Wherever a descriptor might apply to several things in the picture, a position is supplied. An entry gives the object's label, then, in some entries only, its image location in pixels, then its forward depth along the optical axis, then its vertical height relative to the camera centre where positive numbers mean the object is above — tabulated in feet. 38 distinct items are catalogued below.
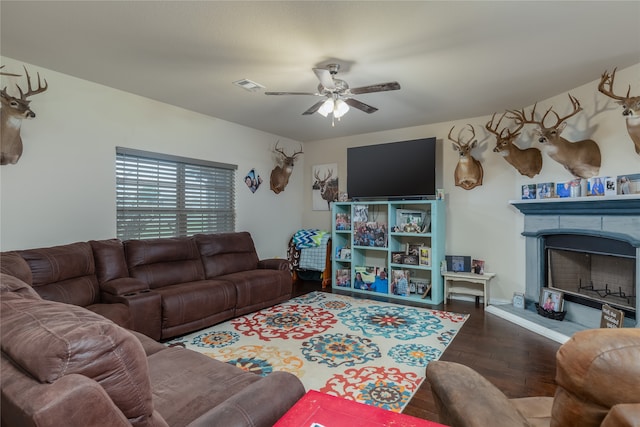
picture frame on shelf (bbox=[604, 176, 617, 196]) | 10.03 +0.93
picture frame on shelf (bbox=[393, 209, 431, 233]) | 15.44 -0.29
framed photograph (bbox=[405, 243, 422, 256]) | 15.39 -1.63
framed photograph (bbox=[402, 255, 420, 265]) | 15.30 -2.10
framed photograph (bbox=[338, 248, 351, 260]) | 17.43 -2.10
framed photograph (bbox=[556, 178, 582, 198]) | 11.12 +0.95
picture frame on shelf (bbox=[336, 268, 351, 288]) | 17.40 -3.36
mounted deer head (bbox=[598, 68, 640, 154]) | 8.96 +2.92
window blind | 12.18 +0.79
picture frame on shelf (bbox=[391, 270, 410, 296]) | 15.55 -3.22
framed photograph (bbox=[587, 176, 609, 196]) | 10.37 +0.98
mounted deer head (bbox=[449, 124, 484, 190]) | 14.67 +2.22
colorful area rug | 7.66 -3.91
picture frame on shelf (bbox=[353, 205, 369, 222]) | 16.99 +0.10
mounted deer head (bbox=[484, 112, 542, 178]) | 12.84 +2.41
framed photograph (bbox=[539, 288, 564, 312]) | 11.49 -3.02
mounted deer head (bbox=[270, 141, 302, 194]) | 18.12 +2.34
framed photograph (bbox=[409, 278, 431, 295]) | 15.53 -3.31
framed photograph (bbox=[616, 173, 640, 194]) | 9.55 +0.95
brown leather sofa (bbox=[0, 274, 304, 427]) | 2.41 -1.31
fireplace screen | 10.24 -2.10
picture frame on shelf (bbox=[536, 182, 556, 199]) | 12.07 +0.96
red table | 3.16 -2.02
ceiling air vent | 10.75 +4.38
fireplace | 9.68 -1.27
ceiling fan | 8.88 +3.61
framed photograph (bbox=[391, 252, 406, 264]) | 15.72 -2.03
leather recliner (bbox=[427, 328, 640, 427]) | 2.46 -1.34
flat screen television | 15.14 +2.21
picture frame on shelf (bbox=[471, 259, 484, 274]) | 14.67 -2.32
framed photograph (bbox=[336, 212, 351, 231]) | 17.80 -0.34
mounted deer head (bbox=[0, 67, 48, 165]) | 8.89 +2.65
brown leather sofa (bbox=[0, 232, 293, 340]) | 8.95 -2.19
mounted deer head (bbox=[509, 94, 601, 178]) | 10.79 +2.22
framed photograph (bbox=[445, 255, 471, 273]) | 14.98 -2.23
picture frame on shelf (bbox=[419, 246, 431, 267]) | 14.87 -1.88
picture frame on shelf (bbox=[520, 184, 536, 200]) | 12.74 +0.96
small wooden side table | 13.91 -3.19
